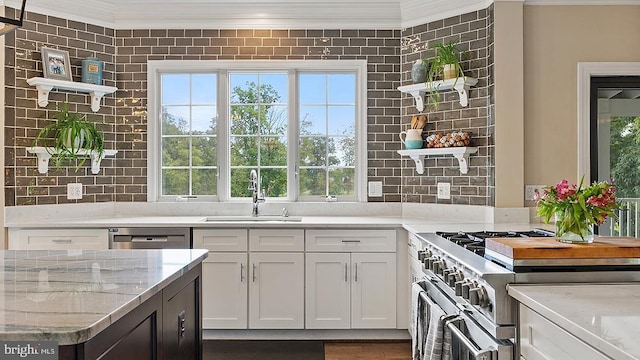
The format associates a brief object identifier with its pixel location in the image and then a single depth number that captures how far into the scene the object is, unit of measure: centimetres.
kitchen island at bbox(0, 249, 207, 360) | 118
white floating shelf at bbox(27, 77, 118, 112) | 380
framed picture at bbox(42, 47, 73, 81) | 385
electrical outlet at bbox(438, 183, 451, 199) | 396
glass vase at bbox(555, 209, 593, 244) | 192
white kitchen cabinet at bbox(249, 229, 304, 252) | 369
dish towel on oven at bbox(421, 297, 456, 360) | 219
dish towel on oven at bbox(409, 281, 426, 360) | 259
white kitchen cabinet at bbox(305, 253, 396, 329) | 370
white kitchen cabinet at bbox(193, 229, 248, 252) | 370
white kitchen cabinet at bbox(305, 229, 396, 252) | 370
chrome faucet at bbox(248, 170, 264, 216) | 417
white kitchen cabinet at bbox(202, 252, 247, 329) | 370
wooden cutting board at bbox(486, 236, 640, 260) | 180
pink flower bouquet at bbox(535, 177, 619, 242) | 190
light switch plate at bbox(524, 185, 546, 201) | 371
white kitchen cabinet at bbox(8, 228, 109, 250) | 367
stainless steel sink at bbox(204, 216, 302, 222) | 404
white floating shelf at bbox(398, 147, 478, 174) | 371
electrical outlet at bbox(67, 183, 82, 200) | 407
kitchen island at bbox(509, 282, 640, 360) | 116
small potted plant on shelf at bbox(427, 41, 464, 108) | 375
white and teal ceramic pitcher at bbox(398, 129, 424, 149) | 397
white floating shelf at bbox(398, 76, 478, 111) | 373
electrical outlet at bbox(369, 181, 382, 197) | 427
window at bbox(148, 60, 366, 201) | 436
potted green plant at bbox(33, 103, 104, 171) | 386
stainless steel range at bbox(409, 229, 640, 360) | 177
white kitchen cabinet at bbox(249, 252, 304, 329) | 370
